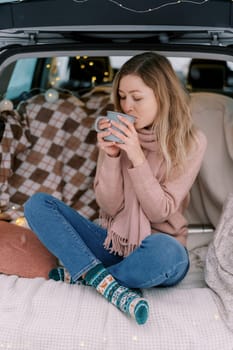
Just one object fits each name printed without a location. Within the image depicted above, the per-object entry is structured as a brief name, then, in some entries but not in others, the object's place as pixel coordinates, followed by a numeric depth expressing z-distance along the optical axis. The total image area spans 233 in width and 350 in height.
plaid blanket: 2.31
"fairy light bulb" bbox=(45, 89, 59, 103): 2.44
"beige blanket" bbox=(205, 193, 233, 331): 1.57
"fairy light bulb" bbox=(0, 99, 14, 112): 2.30
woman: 1.61
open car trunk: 1.49
